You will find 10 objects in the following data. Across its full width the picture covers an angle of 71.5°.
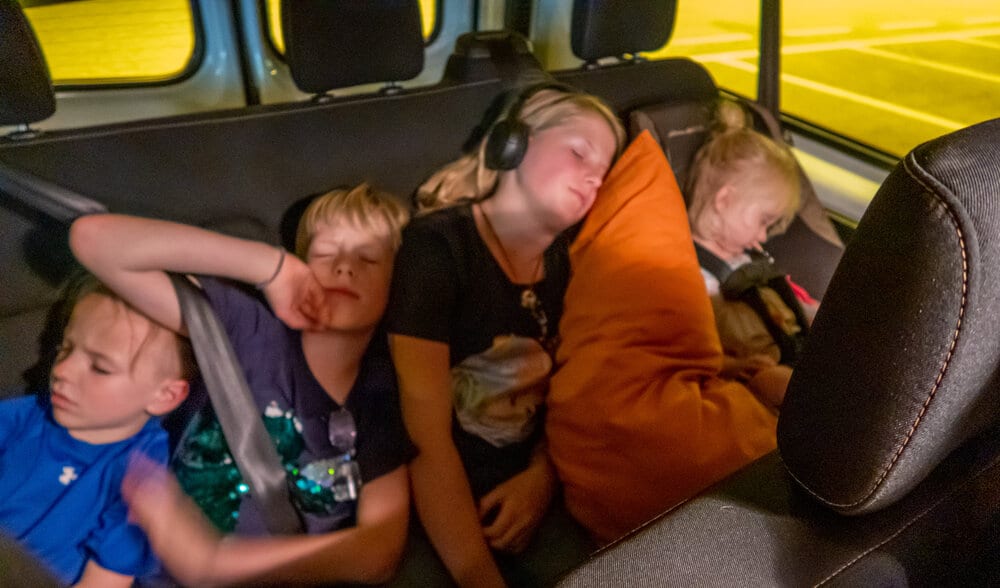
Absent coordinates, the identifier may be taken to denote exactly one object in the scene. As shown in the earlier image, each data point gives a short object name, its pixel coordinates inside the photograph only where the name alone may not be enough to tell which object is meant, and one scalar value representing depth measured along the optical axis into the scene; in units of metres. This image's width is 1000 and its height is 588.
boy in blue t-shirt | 1.08
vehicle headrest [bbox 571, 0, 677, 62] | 1.77
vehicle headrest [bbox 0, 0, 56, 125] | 1.11
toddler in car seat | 1.64
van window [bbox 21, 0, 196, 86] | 2.00
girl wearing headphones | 1.21
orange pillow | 1.17
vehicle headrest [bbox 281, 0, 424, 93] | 1.41
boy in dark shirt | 1.12
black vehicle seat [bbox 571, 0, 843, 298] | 1.79
